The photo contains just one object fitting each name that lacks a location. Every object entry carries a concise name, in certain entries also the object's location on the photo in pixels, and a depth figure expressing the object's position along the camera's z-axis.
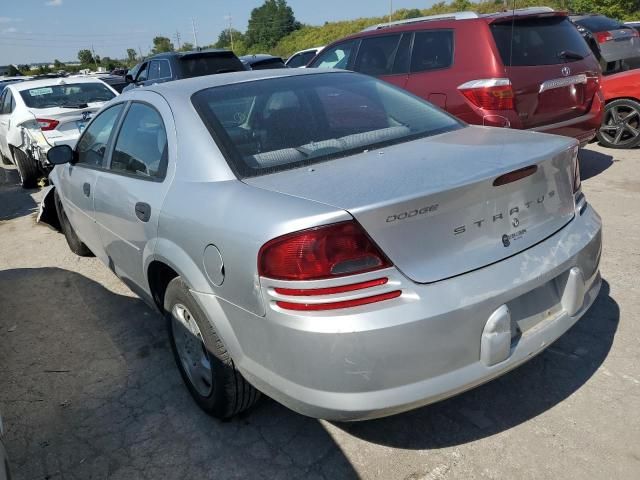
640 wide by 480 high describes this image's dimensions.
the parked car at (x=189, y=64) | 9.90
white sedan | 7.63
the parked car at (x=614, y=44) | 9.33
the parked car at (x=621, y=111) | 6.76
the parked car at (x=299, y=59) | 13.04
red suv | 5.11
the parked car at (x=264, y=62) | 12.68
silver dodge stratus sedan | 1.84
